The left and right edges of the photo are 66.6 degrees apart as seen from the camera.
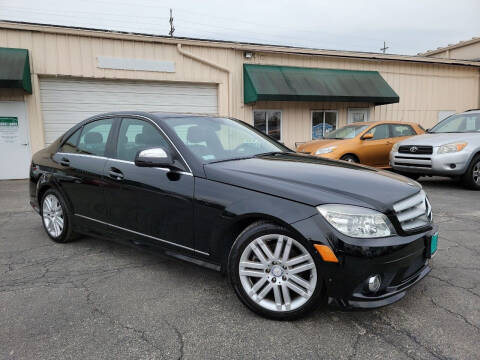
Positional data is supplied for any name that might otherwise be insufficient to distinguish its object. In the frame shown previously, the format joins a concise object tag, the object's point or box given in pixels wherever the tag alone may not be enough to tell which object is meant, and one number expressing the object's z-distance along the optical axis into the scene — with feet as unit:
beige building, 33.09
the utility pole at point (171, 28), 113.93
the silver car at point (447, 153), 23.65
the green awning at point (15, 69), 29.99
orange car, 29.19
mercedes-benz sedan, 7.46
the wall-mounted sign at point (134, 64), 35.14
